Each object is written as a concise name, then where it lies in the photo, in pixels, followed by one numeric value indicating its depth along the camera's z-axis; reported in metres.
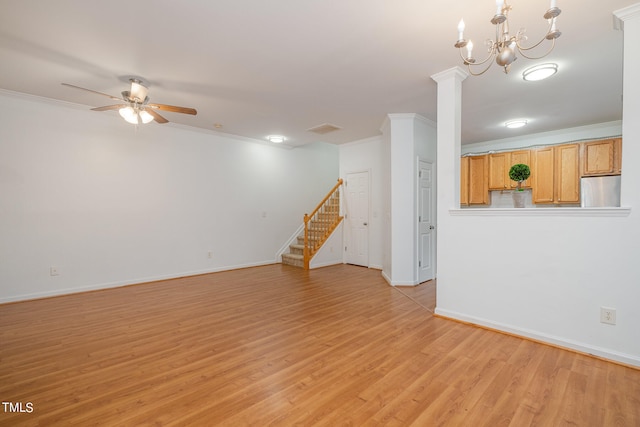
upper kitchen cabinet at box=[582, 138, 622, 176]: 4.72
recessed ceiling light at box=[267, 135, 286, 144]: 6.01
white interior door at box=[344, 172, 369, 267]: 6.22
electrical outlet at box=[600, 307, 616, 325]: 2.28
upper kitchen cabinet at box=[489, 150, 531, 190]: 5.64
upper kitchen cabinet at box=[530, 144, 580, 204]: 5.09
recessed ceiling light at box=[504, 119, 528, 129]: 5.00
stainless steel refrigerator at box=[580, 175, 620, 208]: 4.67
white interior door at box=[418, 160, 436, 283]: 4.79
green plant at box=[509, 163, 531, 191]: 3.39
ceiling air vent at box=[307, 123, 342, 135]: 5.26
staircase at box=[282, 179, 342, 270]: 6.39
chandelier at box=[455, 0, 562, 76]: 1.55
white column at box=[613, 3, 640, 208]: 2.19
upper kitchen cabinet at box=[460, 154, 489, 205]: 6.12
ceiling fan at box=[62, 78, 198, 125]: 3.33
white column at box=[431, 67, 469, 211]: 3.21
